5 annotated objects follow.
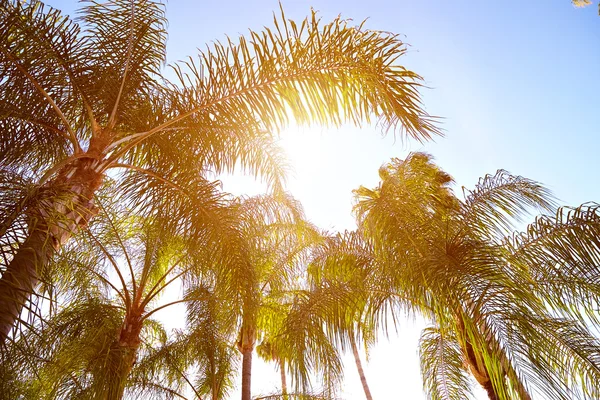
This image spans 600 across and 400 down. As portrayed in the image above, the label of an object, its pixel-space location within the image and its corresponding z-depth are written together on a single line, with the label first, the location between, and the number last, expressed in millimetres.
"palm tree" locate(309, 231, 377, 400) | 5410
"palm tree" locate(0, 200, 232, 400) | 4637
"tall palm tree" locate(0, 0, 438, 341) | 2654
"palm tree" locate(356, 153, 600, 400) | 3180
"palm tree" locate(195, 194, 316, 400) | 4180
